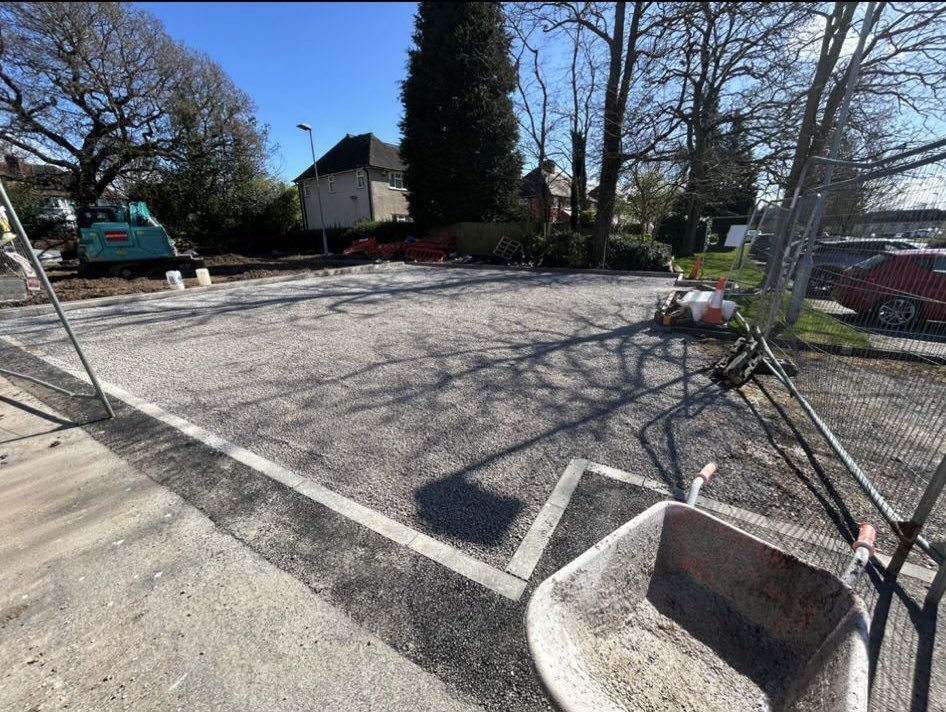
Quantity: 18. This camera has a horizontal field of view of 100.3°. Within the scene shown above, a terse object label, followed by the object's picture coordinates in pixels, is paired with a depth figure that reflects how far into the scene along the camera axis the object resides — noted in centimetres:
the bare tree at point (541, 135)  1848
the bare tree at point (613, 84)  1395
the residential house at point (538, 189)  1998
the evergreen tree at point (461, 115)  2031
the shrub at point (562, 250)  1580
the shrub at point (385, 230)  2412
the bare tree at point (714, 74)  1159
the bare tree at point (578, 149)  1727
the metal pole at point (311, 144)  2131
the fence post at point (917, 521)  197
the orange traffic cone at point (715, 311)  676
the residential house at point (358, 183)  2902
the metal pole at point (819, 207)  442
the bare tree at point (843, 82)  972
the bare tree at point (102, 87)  1538
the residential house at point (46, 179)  1830
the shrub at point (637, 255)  1476
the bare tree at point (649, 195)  1628
